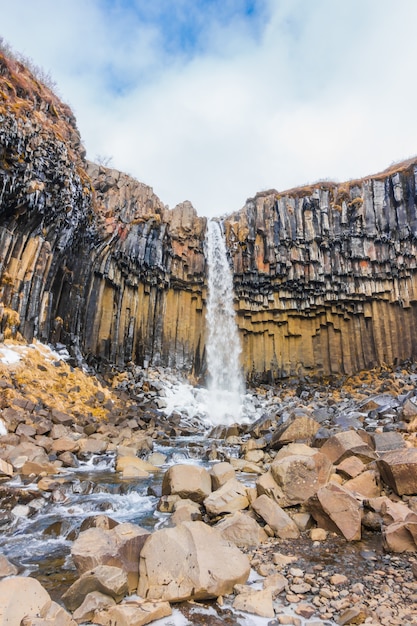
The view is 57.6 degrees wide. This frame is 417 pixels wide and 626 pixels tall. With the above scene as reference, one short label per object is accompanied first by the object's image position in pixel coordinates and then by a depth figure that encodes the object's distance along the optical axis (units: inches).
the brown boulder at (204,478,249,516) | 222.1
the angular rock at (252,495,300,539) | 192.1
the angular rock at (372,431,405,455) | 289.6
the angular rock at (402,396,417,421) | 396.3
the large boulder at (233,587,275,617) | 125.9
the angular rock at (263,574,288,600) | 137.9
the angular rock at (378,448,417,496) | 207.8
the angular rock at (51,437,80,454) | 377.3
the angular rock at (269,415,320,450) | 377.4
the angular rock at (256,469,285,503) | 218.6
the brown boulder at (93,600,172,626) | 117.0
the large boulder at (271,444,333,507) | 215.9
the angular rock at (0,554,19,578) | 151.0
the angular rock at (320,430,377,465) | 265.1
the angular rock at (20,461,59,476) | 296.9
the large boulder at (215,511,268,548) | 184.4
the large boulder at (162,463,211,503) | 246.5
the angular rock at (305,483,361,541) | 183.3
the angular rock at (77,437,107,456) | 391.5
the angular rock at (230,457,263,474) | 330.6
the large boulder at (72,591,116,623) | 121.6
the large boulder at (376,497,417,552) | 161.0
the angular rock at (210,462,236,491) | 262.1
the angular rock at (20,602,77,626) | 105.7
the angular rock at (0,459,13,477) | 281.1
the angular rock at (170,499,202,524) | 215.6
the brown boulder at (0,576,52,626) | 109.3
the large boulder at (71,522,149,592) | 146.3
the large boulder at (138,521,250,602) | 135.1
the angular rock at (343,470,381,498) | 221.9
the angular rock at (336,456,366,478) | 243.1
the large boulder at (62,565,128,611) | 131.0
